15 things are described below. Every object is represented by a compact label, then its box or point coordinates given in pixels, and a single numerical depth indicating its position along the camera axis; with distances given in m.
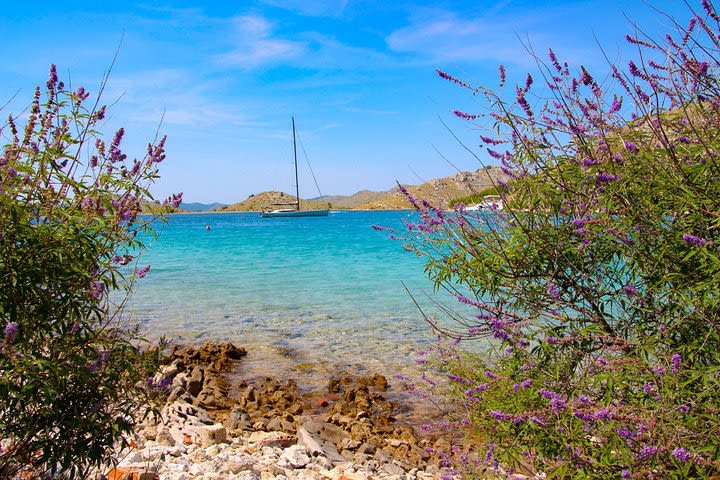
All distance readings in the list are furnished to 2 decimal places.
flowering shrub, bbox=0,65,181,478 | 3.06
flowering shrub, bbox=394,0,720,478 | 3.35
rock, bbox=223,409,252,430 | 7.55
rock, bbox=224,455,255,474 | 5.56
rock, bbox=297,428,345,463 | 6.51
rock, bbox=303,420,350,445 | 7.25
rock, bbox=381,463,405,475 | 6.18
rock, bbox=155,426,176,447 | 6.45
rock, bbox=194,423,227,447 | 6.69
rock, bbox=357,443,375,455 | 6.92
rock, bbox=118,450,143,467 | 5.34
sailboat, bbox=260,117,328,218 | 105.81
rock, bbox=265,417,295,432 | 7.49
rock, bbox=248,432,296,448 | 6.75
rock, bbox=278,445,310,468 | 6.07
